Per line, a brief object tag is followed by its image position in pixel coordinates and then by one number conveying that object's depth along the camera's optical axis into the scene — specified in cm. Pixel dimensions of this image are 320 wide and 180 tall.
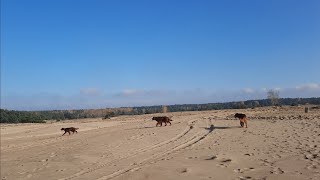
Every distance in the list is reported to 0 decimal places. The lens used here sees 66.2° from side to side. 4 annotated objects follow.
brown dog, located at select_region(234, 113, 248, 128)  1373
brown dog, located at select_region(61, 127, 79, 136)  1604
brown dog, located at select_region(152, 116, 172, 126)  1637
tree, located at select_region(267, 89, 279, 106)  5205
